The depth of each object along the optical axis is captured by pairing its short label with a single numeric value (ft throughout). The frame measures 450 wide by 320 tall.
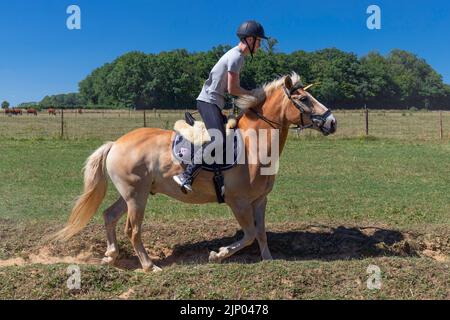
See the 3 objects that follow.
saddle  21.94
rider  21.16
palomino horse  22.00
